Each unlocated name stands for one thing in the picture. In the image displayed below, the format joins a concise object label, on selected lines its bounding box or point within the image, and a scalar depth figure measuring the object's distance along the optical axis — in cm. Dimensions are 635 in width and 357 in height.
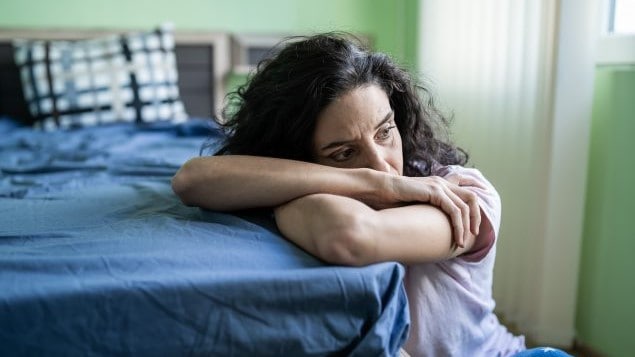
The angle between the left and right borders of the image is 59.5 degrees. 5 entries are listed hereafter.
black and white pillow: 242
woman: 71
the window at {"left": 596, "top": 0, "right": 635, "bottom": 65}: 151
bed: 59
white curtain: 162
